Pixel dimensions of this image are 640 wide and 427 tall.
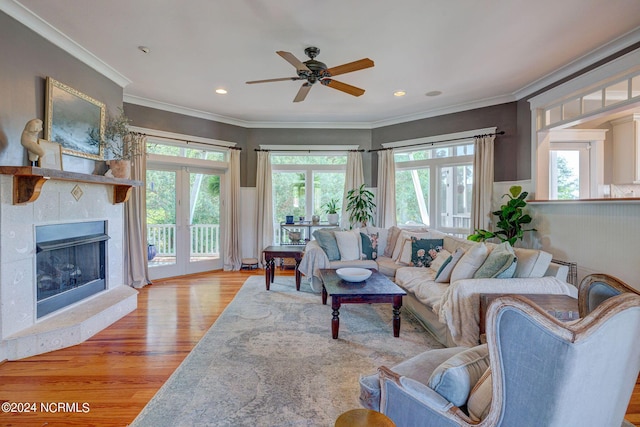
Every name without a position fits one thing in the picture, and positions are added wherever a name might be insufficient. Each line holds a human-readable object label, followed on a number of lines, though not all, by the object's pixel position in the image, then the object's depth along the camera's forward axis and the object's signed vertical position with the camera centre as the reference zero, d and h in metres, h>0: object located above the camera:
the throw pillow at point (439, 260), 3.70 -0.63
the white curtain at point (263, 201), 6.07 +0.17
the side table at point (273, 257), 4.61 -0.75
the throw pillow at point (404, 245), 4.38 -0.54
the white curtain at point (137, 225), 4.69 -0.25
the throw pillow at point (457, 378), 1.15 -0.66
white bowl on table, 3.25 -0.73
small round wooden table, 0.86 -0.61
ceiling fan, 2.79 +1.39
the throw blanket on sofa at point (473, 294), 2.47 -0.71
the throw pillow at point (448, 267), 3.22 -0.62
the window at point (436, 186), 5.25 +0.44
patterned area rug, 1.89 -1.28
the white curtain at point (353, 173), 6.11 +0.74
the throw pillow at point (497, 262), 2.64 -0.48
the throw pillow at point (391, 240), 4.89 -0.51
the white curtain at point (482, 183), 4.80 +0.44
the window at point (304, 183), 6.28 +0.55
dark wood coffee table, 2.89 -0.84
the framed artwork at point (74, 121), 3.06 +0.99
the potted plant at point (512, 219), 4.28 -0.14
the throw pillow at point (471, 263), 2.89 -0.52
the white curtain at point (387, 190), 5.90 +0.38
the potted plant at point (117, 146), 3.82 +0.84
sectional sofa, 2.51 -0.66
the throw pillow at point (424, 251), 4.10 -0.57
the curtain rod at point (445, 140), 4.81 +1.22
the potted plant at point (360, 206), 5.87 +0.07
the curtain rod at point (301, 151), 6.16 +1.21
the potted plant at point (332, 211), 6.04 -0.03
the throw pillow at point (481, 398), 1.07 -0.69
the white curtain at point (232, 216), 5.91 -0.14
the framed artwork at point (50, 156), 2.87 +0.53
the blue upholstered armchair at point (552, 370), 0.85 -0.48
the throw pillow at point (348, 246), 4.62 -0.57
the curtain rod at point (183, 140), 4.85 +1.23
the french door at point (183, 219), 5.23 -0.18
